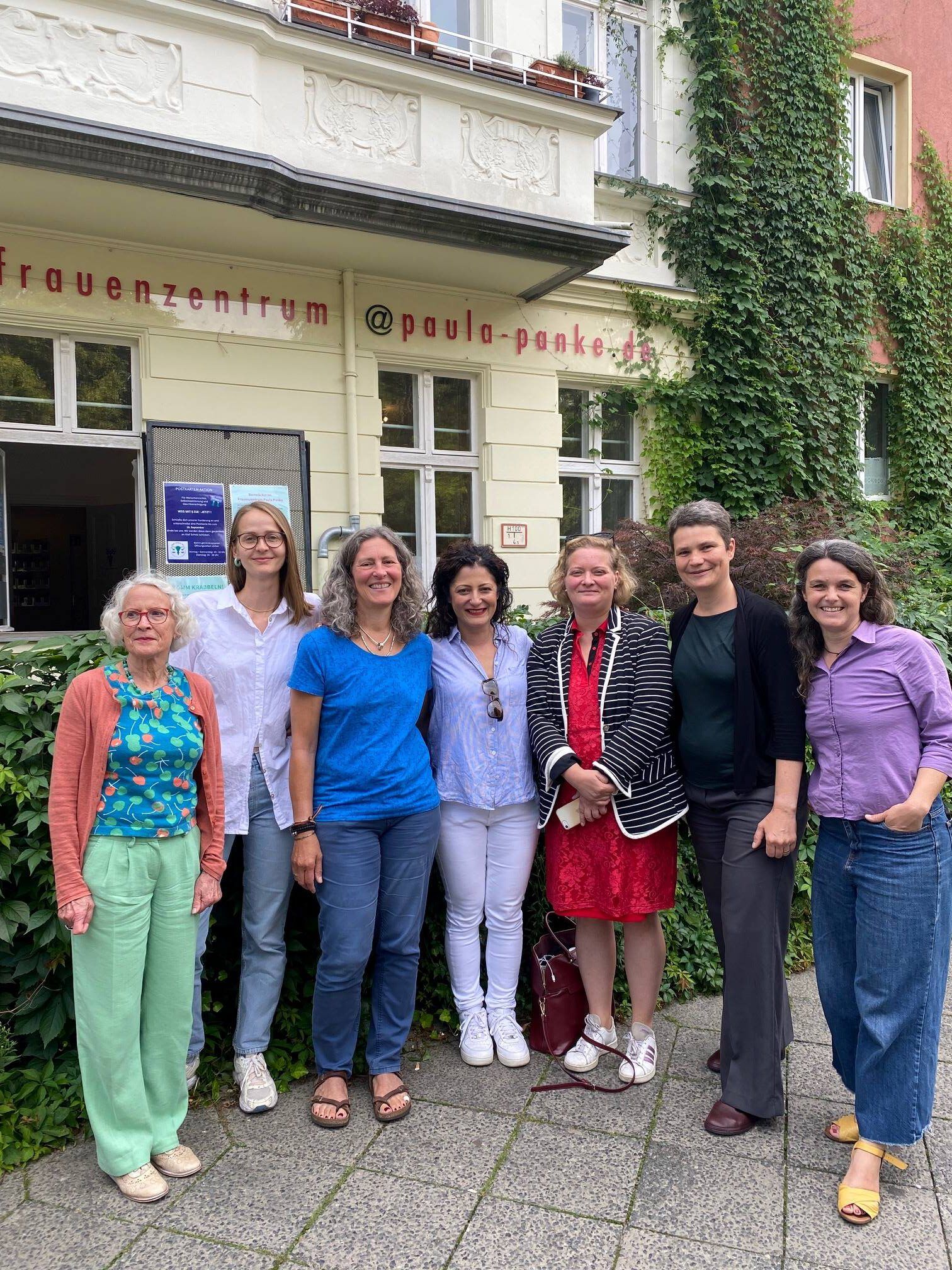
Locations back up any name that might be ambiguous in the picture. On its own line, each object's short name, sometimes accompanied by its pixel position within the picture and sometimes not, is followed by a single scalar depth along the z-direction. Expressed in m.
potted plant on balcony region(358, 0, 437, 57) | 7.45
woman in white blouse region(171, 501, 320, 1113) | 3.23
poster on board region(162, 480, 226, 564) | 7.59
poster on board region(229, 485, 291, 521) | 7.79
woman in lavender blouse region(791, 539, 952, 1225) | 2.75
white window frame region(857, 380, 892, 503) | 11.00
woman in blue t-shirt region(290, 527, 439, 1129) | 3.17
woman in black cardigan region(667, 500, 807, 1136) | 3.03
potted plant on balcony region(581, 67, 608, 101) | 8.48
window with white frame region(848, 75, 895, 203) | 11.96
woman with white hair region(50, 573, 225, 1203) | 2.74
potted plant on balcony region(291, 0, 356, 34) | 7.20
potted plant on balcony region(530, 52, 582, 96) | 8.24
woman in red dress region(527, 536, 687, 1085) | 3.27
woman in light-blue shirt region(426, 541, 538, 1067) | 3.47
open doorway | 12.55
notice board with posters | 7.55
